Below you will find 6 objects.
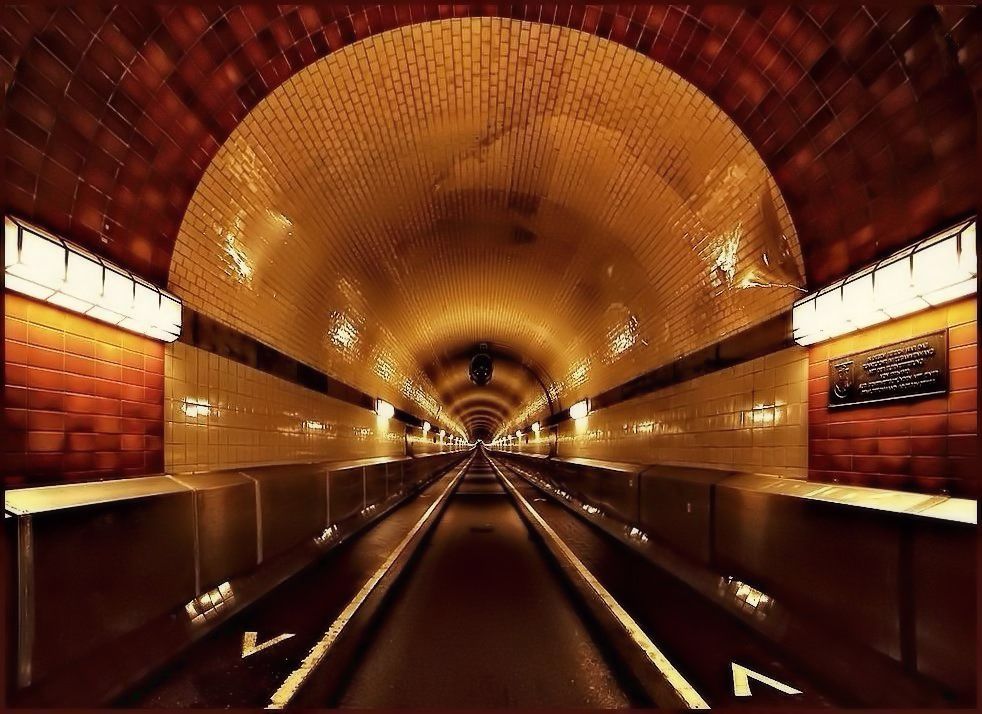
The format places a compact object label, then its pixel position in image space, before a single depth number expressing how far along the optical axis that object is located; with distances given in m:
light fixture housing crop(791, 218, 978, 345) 3.50
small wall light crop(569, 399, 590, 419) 15.61
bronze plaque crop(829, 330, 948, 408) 3.83
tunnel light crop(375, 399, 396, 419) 15.34
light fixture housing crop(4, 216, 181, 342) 3.58
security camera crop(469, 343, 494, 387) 21.89
